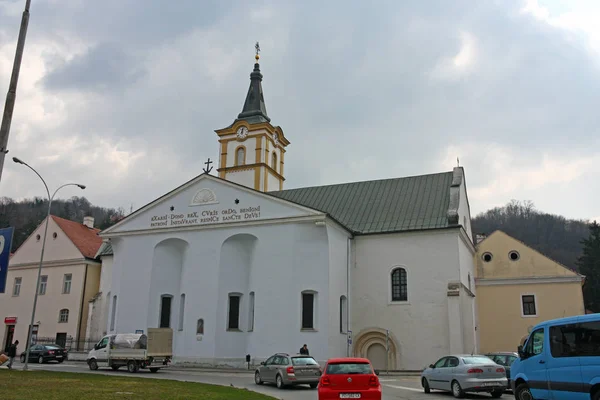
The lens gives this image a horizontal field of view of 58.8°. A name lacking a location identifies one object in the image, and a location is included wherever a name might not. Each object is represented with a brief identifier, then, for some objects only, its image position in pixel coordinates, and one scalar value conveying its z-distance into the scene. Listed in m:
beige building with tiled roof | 42.19
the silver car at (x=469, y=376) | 16.62
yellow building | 34.94
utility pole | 13.11
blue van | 11.34
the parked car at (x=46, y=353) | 33.34
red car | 13.62
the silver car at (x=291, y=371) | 20.25
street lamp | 25.09
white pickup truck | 26.33
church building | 29.88
